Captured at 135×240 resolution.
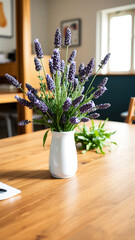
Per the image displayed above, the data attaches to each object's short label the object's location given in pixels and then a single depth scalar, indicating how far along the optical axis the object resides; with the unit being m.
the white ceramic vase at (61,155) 0.80
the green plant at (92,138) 1.11
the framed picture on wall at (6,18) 4.77
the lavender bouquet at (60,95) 0.72
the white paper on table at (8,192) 0.68
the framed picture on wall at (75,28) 4.73
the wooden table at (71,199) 0.54
